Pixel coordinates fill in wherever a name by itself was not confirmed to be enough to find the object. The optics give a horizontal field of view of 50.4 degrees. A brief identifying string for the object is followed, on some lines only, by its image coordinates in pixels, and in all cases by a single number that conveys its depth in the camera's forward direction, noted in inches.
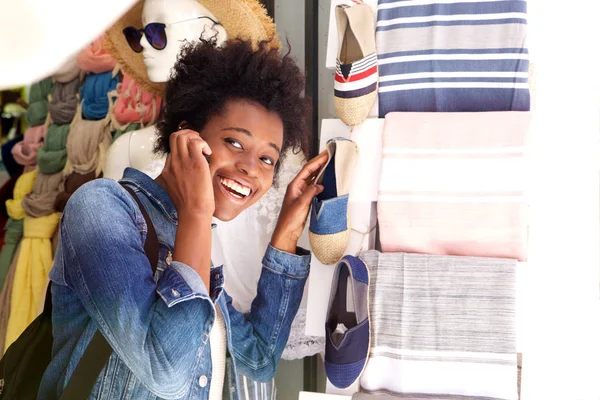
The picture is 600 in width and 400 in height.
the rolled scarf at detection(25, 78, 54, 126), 57.8
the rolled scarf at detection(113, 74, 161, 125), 58.1
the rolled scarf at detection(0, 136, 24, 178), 56.1
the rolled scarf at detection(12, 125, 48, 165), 58.0
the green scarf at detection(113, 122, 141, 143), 58.9
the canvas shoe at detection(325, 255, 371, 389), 39.9
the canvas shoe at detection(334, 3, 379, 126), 42.3
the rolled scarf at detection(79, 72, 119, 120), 61.8
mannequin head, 51.8
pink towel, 39.8
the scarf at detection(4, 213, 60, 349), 53.7
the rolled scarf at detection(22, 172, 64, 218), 58.1
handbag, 35.1
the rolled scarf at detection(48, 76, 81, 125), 61.4
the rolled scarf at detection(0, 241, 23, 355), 53.9
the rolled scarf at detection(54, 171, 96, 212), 57.5
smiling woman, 30.9
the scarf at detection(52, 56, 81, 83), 60.3
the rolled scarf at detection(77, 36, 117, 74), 59.9
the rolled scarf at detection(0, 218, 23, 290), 58.0
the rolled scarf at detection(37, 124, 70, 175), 59.9
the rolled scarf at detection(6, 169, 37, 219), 58.6
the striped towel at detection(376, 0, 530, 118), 40.8
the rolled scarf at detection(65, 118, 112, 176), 59.7
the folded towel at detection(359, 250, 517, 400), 38.9
